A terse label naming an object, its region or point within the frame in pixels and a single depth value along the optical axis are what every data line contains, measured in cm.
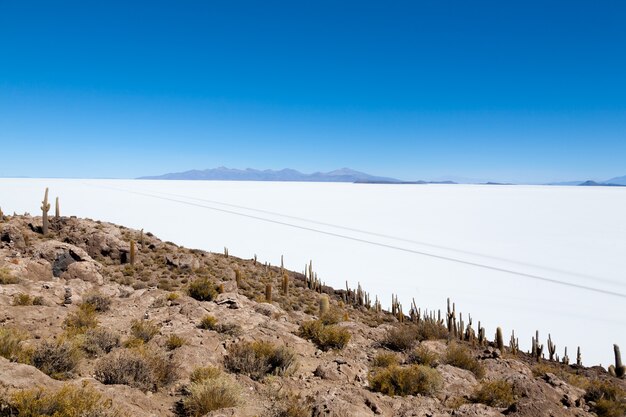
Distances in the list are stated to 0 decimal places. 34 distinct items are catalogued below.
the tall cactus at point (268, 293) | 1641
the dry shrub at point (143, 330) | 836
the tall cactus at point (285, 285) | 2050
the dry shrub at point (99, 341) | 719
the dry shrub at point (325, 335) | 964
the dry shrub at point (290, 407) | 552
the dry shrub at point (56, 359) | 607
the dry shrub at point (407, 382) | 719
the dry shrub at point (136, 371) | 612
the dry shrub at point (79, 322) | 800
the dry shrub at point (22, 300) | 923
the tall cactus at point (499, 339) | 1492
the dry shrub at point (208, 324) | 952
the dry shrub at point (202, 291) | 1288
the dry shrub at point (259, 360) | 729
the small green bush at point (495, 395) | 695
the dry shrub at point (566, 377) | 974
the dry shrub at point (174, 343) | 799
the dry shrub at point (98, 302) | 1020
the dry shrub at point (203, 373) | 648
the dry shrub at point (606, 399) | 759
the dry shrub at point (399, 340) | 1029
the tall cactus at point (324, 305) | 1603
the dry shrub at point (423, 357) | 876
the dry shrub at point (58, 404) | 445
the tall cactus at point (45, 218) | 2115
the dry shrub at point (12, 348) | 619
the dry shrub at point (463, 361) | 873
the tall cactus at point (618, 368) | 1389
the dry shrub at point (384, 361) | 868
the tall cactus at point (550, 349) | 1507
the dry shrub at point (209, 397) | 561
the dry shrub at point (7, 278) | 1073
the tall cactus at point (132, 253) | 1930
